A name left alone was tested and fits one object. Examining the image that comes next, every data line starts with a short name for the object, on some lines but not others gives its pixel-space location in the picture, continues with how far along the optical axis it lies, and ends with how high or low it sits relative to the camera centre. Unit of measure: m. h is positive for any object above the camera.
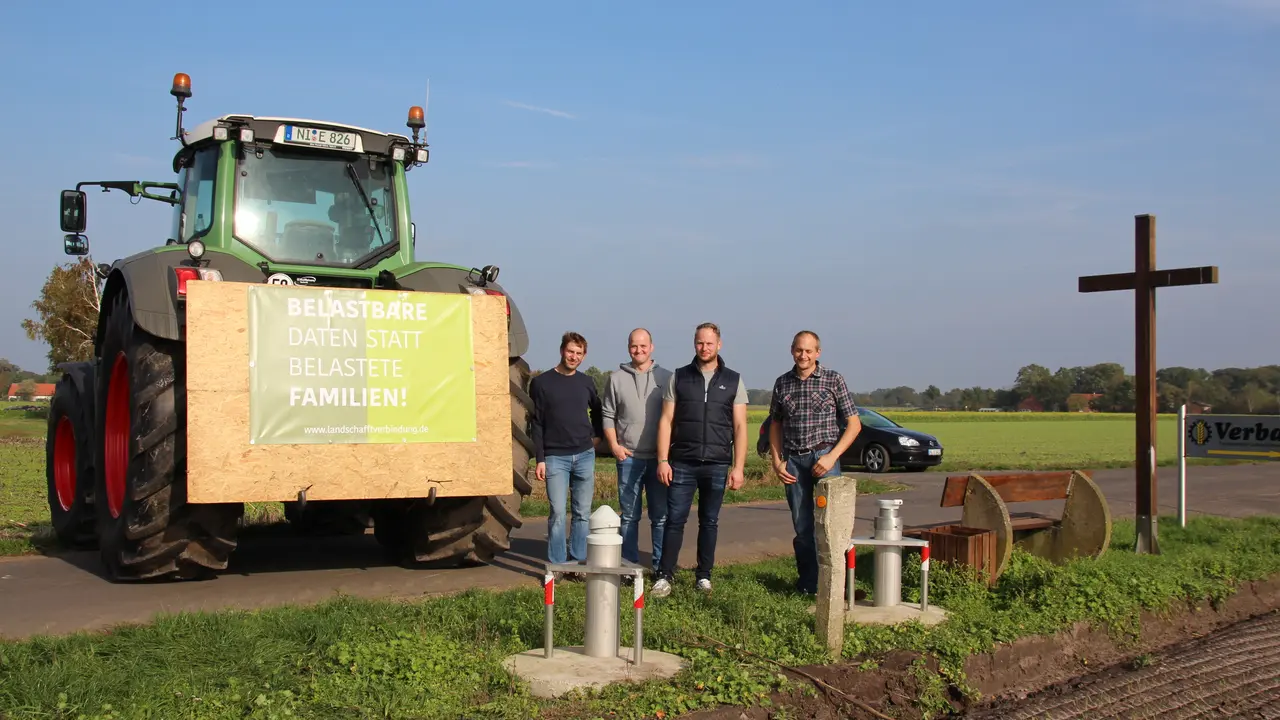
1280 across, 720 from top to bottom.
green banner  7.59 +0.10
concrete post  6.23 -0.90
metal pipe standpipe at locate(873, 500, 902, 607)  7.57 -1.22
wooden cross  10.06 +0.27
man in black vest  8.12 -0.39
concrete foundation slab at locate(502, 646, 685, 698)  5.37 -1.39
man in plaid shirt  7.94 -0.29
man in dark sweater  8.80 -0.40
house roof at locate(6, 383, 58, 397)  82.69 -0.95
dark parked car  23.84 -1.26
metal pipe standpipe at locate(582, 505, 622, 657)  5.86 -1.09
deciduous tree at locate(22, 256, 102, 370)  49.50 +2.86
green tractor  7.64 +0.70
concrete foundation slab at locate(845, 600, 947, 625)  7.05 -1.42
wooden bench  8.77 -0.94
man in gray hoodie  8.54 -0.30
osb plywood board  7.35 -0.46
